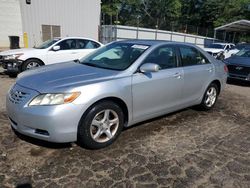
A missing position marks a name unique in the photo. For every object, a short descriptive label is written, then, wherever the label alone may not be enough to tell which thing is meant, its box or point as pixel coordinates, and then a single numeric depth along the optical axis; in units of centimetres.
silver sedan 321
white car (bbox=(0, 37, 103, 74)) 838
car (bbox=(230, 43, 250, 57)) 1795
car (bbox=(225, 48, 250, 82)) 911
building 1923
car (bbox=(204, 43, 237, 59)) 1789
